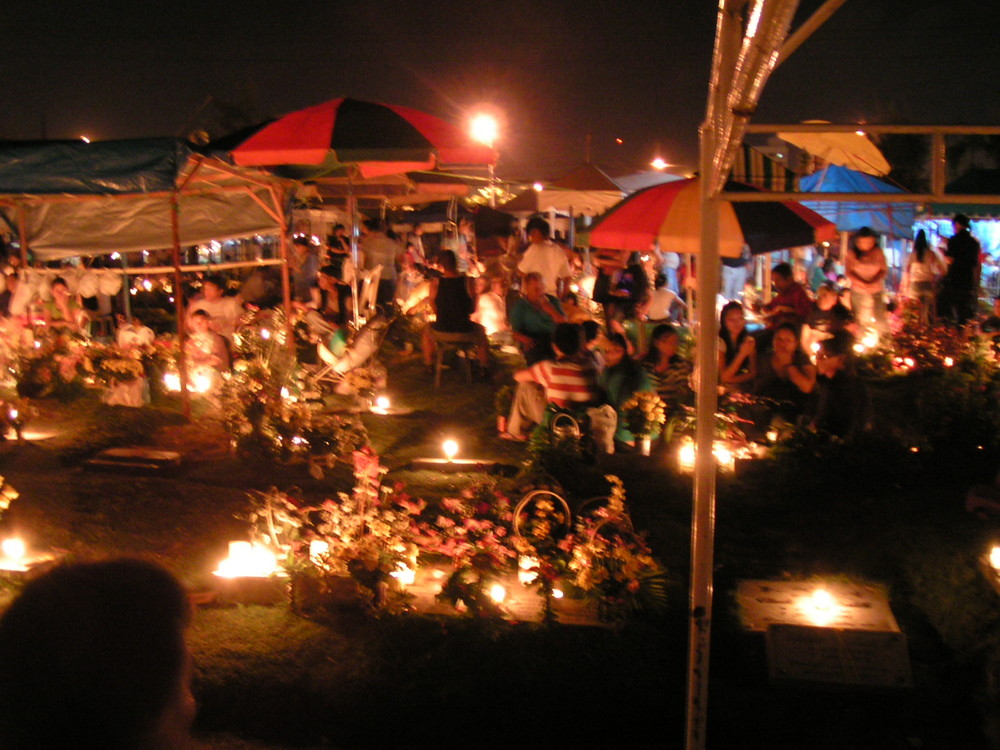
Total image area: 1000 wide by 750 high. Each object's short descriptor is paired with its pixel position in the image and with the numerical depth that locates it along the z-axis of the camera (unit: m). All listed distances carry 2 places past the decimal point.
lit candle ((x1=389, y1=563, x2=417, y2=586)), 5.19
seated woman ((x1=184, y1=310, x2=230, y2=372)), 9.29
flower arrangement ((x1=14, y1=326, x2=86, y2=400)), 9.16
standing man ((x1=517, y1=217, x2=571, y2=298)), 10.98
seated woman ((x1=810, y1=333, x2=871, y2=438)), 6.83
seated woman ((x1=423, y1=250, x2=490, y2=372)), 9.94
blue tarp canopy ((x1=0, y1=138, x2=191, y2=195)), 7.26
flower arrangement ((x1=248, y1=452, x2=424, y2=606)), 5.01
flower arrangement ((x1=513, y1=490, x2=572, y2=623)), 4.88
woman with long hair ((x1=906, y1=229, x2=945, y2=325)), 12.44
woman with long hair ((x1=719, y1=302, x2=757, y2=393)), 7.84
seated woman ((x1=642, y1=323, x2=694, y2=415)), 7.45
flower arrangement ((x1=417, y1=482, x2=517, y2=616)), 4.82
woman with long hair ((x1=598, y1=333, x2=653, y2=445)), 7.16
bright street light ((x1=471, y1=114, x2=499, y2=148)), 15.70
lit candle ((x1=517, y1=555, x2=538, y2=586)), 4.97
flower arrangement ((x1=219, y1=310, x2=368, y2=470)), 6.96
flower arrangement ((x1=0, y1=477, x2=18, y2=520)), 6.00
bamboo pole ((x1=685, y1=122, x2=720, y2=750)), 3.36
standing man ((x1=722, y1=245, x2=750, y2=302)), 12.89
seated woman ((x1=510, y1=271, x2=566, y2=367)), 8.76
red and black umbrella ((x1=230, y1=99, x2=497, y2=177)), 7.57
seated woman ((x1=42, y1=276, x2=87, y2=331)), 11.12
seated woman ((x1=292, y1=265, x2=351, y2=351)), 10.33
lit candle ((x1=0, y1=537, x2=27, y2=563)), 5.73
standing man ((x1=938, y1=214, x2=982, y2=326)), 11.97
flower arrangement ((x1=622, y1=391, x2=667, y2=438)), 7.08
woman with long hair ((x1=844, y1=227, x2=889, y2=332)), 11.29
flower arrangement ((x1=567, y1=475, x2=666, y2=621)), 4.82
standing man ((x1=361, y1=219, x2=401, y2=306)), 14.57
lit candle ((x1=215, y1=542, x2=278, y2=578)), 5.38
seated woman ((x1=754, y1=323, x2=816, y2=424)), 7.25
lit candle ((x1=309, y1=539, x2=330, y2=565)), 5.18
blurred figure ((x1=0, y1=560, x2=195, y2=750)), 1.51
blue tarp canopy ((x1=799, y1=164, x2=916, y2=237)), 10.91
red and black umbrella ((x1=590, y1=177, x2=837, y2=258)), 7.08
